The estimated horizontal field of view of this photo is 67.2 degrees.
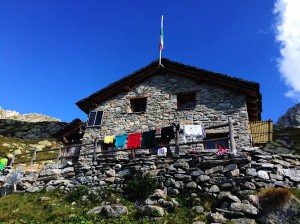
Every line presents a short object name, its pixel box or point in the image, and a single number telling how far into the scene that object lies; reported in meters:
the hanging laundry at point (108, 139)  15.11
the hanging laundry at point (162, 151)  12.99
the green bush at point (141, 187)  9.42
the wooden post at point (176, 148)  10.64
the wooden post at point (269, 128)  13.40
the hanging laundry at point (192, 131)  12.60
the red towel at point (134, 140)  13.85
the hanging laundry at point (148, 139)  13.07
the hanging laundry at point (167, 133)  13.22
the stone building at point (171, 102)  14.19
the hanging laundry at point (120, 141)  14.41
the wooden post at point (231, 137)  9.79
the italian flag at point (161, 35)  17.45
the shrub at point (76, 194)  10.02
